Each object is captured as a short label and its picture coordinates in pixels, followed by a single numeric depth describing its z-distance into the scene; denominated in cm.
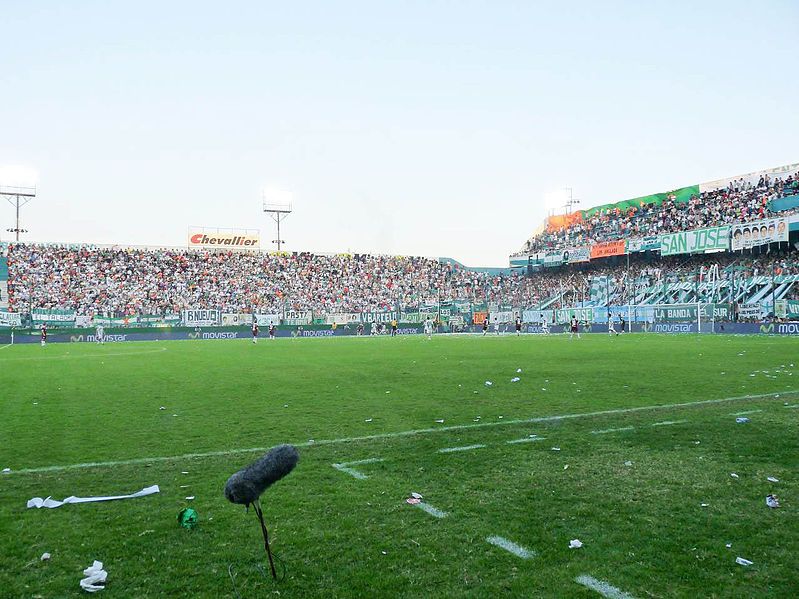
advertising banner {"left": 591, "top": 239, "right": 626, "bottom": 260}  6019
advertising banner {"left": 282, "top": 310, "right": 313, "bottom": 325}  5775
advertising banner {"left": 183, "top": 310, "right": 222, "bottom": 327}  5281
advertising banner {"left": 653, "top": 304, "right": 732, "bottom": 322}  4581
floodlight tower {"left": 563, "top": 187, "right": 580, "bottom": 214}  8225
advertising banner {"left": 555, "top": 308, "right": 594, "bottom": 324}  5591
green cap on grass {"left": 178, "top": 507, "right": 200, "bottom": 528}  485
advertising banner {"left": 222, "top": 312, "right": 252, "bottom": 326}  5422
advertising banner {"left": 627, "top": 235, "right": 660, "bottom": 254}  5681
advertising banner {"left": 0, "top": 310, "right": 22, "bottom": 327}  4591
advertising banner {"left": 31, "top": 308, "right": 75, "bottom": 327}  4734
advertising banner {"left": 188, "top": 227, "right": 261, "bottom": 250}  7625
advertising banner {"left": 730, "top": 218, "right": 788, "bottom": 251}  4675
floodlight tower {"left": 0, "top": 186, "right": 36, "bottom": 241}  6625
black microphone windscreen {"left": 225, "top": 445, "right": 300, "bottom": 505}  371
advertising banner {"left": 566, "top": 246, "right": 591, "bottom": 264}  6444
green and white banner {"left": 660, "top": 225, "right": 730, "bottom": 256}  5081
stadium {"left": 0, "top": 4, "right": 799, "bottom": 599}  400
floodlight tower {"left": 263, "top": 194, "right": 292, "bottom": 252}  8194
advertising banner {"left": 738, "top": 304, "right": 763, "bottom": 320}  4397
